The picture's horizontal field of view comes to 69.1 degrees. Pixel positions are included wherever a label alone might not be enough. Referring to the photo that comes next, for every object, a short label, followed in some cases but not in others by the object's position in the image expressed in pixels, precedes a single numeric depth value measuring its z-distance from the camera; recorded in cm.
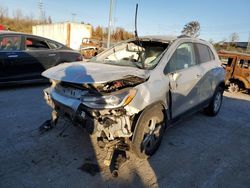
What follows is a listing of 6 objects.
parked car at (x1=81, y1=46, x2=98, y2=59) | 1570
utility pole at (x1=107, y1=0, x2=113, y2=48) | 987
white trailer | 1784
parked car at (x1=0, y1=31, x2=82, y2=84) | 490
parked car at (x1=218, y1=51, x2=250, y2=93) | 715
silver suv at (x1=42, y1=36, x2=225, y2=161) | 223
